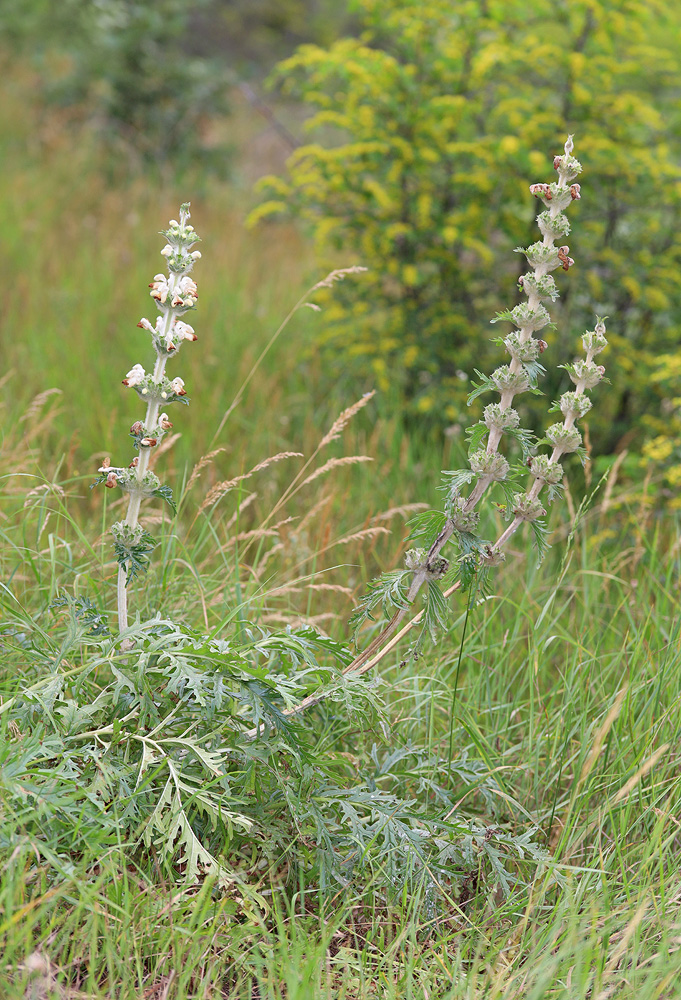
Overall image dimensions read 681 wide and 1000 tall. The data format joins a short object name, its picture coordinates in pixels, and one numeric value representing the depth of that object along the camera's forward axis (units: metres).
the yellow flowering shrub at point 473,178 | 4.05
